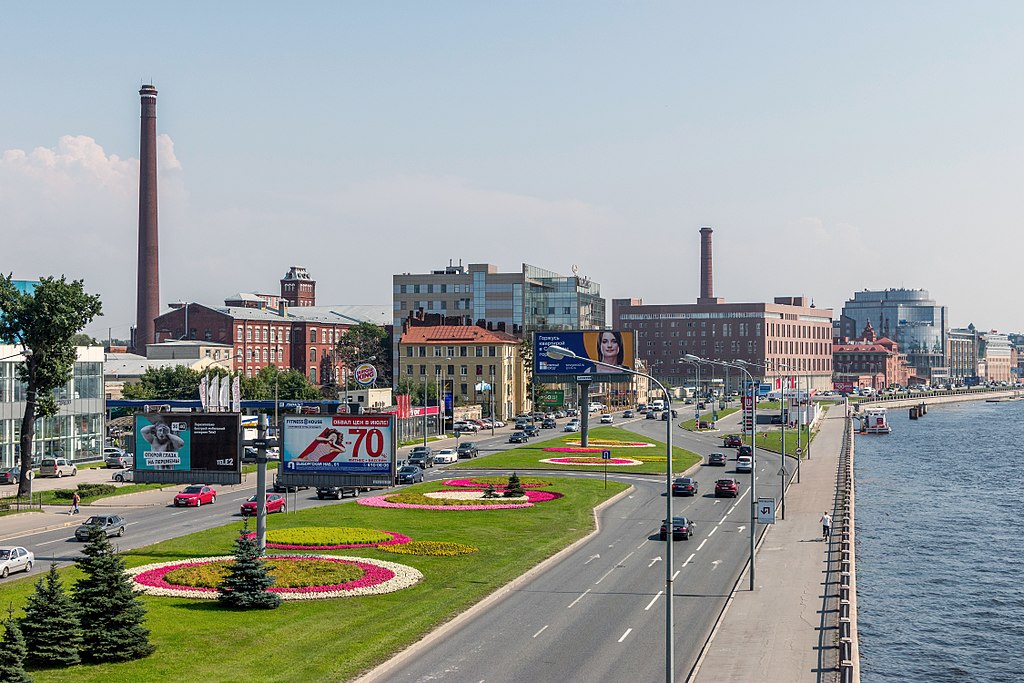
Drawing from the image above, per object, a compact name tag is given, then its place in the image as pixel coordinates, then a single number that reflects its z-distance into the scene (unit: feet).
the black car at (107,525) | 197.77
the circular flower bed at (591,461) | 353.10
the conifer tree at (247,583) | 144.56
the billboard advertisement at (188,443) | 187.83
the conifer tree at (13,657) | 98.07
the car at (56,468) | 315.58
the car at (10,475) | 303.68
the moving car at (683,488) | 272.92
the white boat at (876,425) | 625.41
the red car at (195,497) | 254.06
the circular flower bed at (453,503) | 249.96
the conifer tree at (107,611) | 119.63
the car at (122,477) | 296.94
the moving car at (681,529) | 204.44
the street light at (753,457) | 170.71
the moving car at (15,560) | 167.94
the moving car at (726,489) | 271.90
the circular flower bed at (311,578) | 154.10
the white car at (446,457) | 356.18
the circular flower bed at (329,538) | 196.13
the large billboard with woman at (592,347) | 395.96
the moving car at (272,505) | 236.02
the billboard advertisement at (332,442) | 190.80
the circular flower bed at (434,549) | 188.85
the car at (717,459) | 355.66
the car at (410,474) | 300.40
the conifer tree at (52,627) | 115.96
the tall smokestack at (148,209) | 560.61
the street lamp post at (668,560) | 99.00
